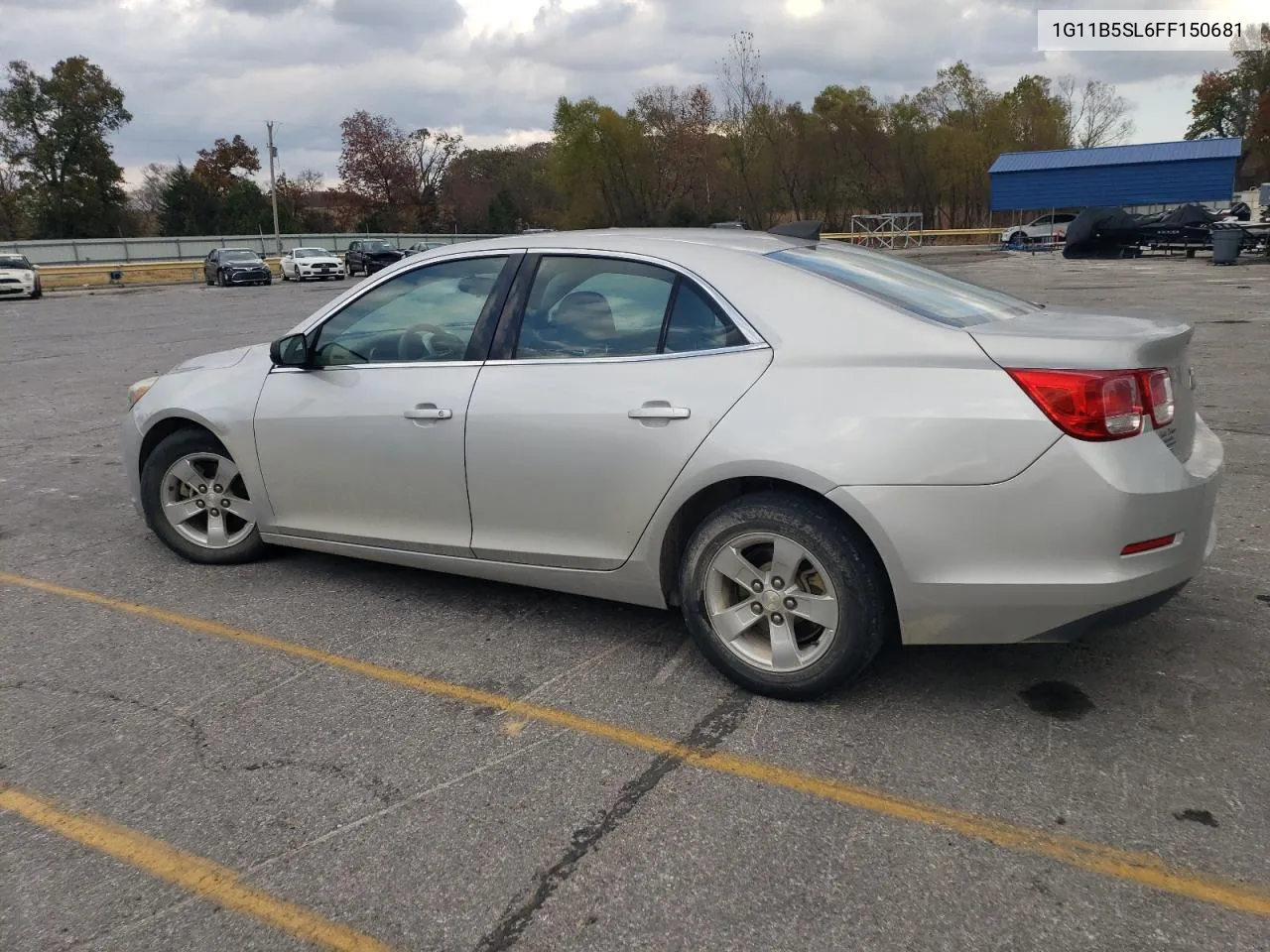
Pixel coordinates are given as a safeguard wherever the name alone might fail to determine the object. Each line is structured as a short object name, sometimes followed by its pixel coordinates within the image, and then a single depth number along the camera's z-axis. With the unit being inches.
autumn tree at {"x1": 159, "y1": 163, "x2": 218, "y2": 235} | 2854.3
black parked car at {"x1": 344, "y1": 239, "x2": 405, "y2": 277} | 1790.1
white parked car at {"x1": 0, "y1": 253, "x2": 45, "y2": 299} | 1364.4
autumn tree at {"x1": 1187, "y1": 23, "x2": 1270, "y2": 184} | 3201.3
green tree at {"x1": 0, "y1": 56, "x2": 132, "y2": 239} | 2449.6
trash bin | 1130.0
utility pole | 2498.8
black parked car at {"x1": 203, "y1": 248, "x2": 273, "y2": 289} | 1654.8
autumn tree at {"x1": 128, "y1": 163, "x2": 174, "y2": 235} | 2870.6
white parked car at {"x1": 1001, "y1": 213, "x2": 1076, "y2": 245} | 1835.6
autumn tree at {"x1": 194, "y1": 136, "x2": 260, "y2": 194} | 3208.7
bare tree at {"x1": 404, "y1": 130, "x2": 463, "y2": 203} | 3243.1
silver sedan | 124.0
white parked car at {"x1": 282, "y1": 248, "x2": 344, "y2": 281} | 1764.3
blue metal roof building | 1962.4
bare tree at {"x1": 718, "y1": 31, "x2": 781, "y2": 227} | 2459.4
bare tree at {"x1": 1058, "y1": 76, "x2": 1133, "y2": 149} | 3233.3
